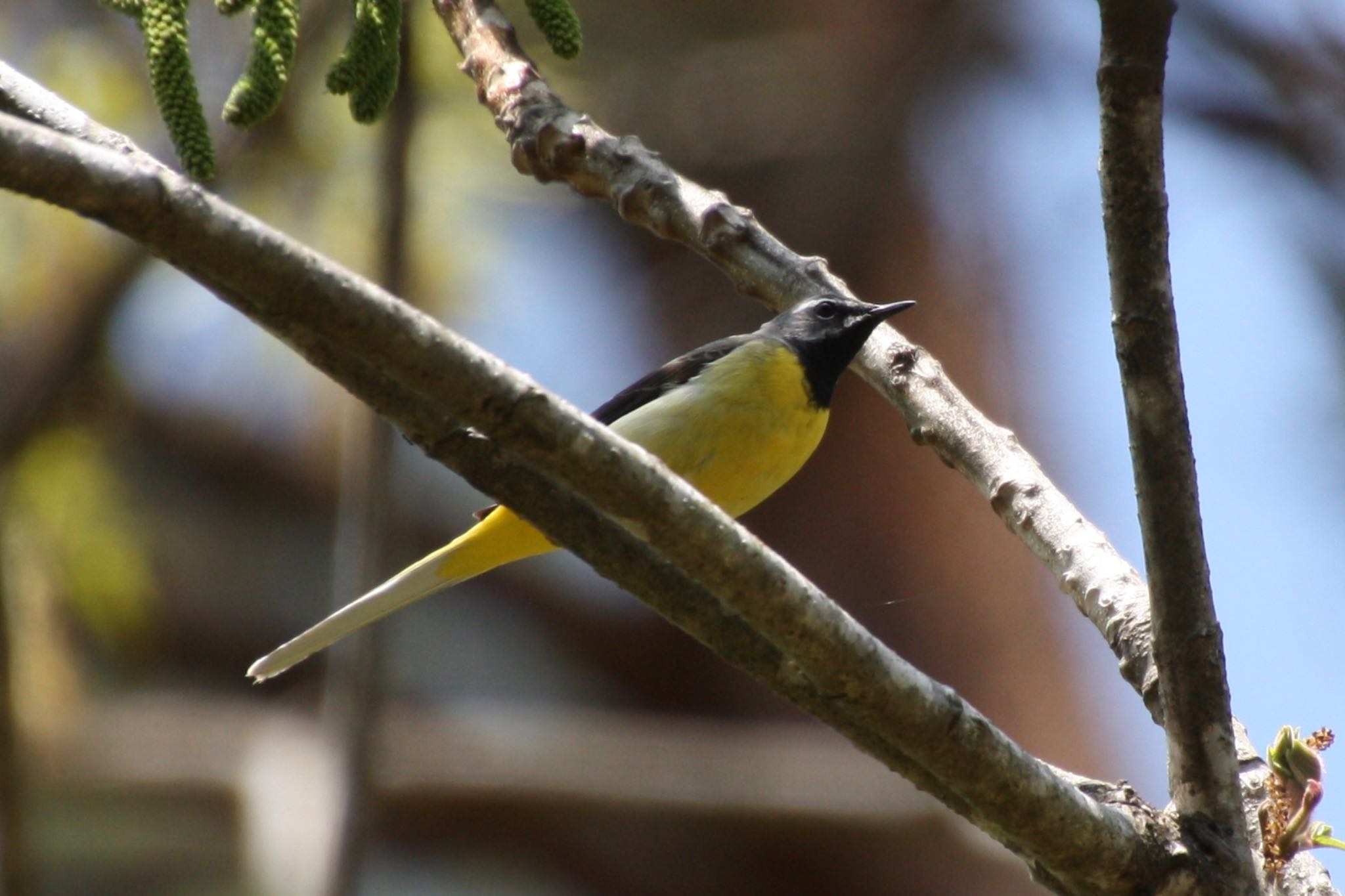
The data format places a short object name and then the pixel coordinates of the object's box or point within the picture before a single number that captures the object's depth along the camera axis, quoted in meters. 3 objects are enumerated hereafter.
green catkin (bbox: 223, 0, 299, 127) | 4.54
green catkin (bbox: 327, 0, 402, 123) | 5.38
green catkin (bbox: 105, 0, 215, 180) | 4.37
